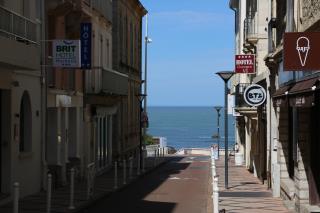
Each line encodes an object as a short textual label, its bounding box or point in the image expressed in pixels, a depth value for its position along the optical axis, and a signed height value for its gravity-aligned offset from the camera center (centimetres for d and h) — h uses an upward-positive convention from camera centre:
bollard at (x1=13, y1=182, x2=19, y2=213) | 1223 -144
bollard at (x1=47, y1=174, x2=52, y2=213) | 1536 -171
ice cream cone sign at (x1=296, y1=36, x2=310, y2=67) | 1073 +100
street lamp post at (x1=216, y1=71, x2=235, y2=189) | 2519 +127
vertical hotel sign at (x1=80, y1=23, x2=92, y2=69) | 2581 +271
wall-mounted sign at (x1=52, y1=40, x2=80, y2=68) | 2092 +185
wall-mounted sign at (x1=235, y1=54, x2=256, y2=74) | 3053 +220
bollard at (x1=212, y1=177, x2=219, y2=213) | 1317 -150
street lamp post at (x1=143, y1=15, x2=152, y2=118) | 6158 +499
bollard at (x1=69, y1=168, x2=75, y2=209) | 1790 -211
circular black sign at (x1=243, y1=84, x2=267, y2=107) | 2450 +68
